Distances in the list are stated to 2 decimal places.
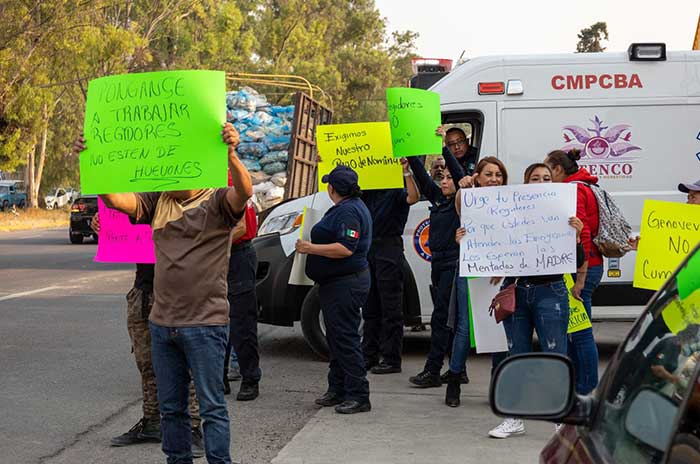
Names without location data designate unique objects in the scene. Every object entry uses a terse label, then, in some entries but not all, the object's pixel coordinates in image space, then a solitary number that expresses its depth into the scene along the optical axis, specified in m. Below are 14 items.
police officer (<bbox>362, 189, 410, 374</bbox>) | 8.27
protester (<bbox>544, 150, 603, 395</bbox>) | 6.19
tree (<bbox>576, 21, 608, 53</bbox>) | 37.47
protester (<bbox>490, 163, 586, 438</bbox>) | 5.86
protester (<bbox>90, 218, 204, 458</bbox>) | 6.01
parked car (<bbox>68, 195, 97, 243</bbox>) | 28.33
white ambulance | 8.59
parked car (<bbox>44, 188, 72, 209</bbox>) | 63.06
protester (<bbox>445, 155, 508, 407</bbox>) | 7.06
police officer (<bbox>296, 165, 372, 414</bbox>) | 6.86
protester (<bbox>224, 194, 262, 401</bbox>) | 7.34
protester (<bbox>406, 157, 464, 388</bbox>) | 7.35
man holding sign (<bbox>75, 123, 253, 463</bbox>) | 4.66
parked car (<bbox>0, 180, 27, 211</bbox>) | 56.53
